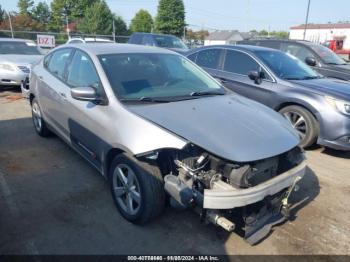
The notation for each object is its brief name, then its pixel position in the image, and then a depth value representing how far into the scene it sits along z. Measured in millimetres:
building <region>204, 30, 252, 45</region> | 75250
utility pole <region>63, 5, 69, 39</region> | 64938
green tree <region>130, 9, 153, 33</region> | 66188
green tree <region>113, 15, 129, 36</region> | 55375
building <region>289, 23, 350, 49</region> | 59375
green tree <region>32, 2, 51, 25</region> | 66600
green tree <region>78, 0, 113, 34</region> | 51781
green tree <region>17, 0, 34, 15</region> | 65188
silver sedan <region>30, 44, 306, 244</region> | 2512
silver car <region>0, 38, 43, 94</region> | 8555
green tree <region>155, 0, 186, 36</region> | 58219
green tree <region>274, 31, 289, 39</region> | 96388
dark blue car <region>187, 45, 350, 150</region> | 4695
